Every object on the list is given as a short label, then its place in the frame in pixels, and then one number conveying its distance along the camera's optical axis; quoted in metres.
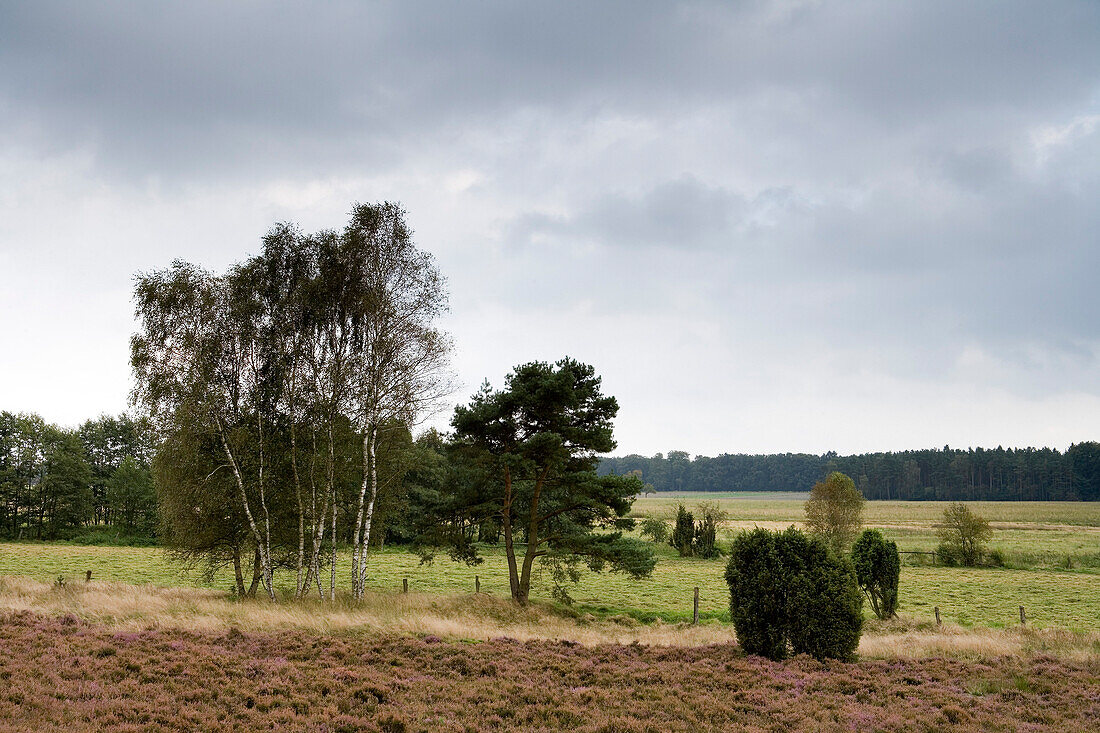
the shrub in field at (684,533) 56.19
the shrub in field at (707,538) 55.47
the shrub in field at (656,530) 59.71
